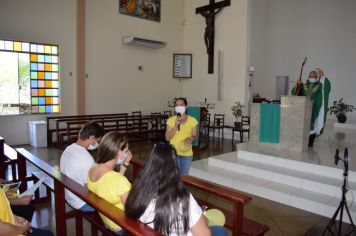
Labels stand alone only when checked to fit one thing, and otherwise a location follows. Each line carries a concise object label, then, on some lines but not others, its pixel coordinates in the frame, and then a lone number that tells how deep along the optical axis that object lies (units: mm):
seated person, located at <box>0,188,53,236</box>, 1655
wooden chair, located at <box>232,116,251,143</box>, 7712
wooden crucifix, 9477
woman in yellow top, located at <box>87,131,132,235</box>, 1782
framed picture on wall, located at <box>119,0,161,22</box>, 8945
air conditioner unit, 8828
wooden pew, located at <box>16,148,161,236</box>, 1464
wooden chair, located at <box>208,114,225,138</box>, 8227
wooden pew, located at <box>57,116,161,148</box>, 6952
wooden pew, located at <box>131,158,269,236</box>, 2098
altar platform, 3705
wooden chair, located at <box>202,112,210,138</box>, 8261
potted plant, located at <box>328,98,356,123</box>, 8656
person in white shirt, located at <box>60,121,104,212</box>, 2438
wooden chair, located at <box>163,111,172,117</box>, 10122
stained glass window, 6961
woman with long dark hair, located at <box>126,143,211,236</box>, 1438
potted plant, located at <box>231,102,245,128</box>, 8633
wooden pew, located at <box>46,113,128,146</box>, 7152
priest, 5562
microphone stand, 2647
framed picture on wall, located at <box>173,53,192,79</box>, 10375
